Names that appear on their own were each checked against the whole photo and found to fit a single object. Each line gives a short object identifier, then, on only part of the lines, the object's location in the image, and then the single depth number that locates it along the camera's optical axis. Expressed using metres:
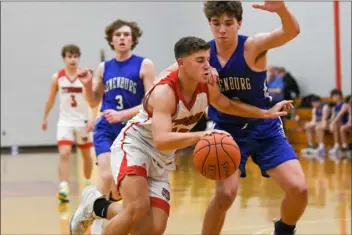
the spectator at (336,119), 22.15
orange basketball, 6.62
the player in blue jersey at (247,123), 8.15
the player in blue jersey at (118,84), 10.35
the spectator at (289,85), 25.29
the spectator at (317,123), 22.65
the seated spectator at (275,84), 24.83
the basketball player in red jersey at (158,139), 7.05
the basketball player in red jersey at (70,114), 15.18
